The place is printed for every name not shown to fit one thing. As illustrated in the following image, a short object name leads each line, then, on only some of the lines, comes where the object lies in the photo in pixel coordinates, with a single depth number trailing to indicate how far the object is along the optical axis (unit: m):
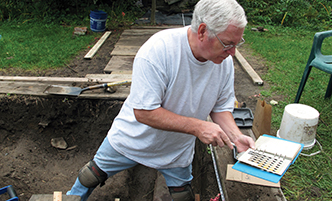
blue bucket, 6.30
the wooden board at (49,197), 1.75
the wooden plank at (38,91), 3.41
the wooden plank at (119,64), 4.51
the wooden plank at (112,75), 3.93
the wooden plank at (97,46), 5.21
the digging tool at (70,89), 3.37
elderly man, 1.47
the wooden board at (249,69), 4.31
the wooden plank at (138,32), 6.48
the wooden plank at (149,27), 6.97
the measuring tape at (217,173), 2.23
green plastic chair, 3.30
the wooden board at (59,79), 3.76
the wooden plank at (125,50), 5.23
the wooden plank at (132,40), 5.82
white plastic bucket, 2.78
